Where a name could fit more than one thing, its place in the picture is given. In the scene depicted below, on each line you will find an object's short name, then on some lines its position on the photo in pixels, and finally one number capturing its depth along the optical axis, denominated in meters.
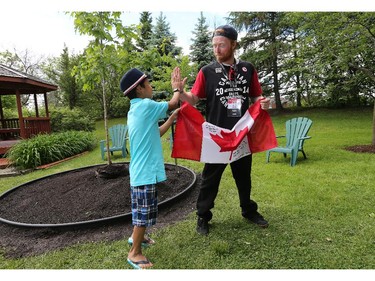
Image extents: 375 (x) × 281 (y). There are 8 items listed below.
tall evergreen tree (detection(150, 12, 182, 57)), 16.06
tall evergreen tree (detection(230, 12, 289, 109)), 16.78
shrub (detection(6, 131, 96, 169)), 7.52
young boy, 2.36
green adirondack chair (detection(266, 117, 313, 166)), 5.63
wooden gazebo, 9.59
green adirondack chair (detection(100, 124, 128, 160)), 7.99
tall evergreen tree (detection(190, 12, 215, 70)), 15.30
